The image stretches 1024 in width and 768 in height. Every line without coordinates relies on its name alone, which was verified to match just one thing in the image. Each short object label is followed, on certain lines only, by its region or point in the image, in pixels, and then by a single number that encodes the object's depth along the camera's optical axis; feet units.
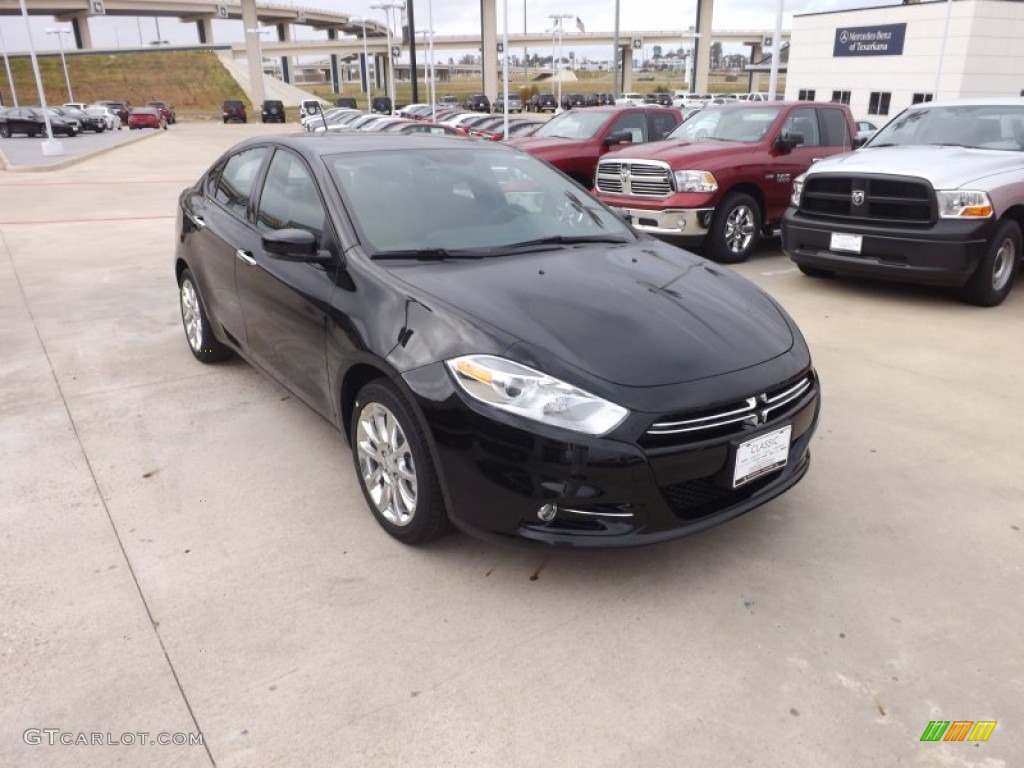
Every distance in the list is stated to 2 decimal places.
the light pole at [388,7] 138.64
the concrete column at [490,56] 238.27
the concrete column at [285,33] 353.82
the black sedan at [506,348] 8.59
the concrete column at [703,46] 244.42
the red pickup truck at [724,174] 27.50
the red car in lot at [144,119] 150.51
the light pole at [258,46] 221.85
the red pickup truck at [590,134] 36.19
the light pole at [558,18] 178.09
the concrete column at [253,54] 232.12
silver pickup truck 20.84
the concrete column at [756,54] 369.28
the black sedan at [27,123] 117.60
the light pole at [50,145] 78.28
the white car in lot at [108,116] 142.31
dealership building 128.16
